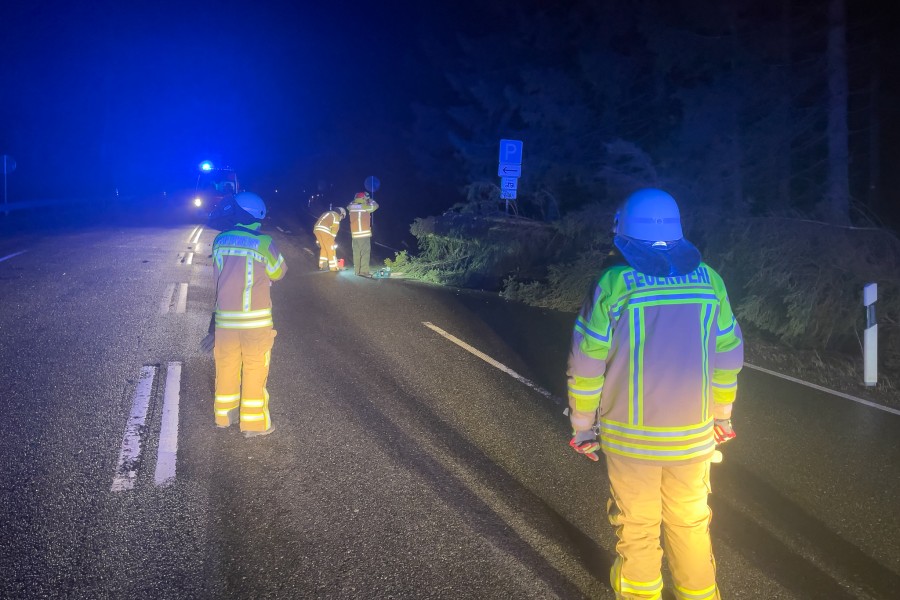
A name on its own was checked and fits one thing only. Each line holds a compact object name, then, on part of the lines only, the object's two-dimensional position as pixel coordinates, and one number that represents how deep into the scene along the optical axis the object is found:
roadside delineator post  8.23
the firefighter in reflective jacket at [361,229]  15.46
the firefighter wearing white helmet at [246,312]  5.78
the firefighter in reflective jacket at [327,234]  15.91
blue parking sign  16.88
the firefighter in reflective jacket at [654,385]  3.25
